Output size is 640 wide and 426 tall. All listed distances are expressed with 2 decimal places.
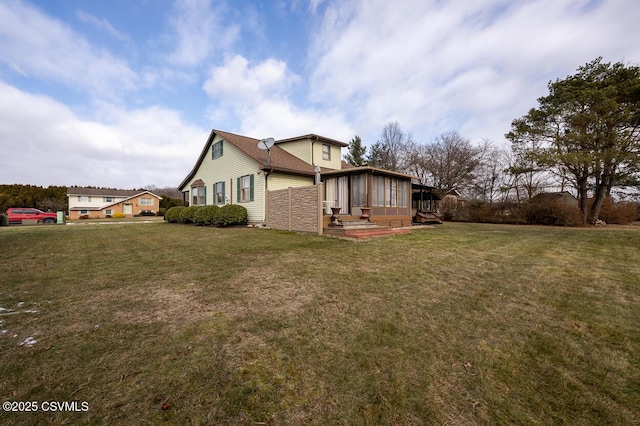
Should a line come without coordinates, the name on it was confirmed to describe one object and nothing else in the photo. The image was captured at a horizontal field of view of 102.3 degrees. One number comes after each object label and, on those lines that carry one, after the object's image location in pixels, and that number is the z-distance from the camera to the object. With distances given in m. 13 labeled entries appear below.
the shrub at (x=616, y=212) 18.97
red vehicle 21.55
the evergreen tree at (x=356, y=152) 35.66
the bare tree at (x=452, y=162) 27.59
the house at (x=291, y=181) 12.11
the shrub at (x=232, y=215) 13.55
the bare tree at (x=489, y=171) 27.95
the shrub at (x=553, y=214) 17.36
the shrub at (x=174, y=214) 17.47
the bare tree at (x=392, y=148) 32.50
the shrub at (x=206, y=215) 14.05
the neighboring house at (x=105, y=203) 40.50
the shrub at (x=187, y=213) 16.02
